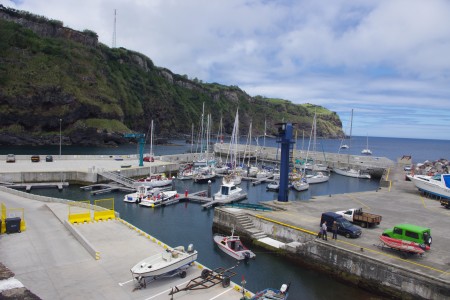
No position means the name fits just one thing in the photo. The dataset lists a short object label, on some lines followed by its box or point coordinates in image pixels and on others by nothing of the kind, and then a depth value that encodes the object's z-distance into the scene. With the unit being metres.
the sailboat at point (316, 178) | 62.56
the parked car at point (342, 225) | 23.55
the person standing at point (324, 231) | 22.69
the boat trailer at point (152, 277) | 16.34
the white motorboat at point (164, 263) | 16.36
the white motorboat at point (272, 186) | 54.52
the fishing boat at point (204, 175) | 57.97
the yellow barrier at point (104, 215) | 26.53
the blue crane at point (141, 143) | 57.19
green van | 20.48
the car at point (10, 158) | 56.06
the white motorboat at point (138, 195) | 41.51
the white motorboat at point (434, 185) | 36.85
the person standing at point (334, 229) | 22.94
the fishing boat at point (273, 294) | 16.12
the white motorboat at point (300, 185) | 55.03
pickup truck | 26.05
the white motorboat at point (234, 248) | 24.88
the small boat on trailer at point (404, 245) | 19.98
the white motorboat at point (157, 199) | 40.28
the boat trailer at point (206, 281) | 16.18
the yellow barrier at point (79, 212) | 25.28
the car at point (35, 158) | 58.16
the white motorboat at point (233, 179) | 53.28
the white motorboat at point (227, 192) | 42.72
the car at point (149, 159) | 63.53
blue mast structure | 32.81
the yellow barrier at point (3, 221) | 22.09
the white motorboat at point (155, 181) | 49.20
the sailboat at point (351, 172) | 72.50
